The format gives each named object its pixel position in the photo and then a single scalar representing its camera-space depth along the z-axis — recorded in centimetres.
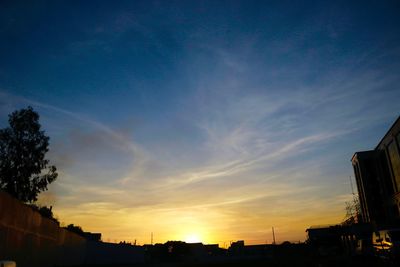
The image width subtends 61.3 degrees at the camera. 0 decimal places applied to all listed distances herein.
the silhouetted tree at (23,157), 3966
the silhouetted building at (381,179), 5206
